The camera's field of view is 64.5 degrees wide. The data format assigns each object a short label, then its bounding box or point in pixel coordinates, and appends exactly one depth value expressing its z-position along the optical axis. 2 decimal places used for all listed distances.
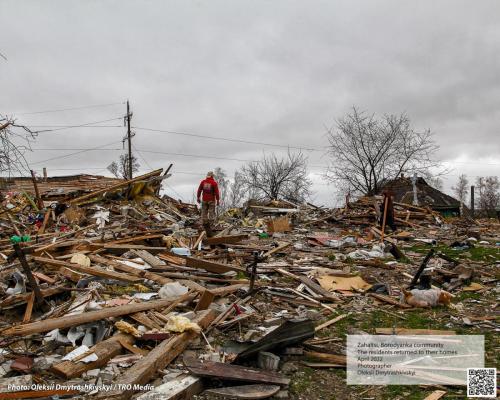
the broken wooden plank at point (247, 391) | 3.47
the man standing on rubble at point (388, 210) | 14.05
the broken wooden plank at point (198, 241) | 10.23
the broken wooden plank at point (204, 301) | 5.41
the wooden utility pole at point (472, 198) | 27.57
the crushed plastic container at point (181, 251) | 8.89
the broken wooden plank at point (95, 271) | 6.47
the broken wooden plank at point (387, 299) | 6.15
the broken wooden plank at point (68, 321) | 4.35
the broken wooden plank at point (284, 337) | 4.03
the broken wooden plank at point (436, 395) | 3.51
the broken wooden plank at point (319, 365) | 4.16
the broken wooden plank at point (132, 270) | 6.69
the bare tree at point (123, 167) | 40.28
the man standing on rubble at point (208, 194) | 12.43
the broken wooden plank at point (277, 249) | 9.73
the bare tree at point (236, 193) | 52.86
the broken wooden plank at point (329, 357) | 4.24
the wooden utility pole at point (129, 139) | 29.62
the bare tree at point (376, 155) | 29.53
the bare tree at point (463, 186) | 75.00
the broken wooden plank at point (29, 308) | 5.04
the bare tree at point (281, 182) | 41.59
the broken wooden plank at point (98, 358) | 3.68
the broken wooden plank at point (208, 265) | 7.51
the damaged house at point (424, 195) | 28.92
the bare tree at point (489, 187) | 46.92
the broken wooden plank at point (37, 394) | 3.26
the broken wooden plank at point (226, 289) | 6.17
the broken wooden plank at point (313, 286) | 6.64
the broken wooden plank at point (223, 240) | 10.30
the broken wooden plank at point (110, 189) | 15.84
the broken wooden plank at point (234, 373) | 3.66
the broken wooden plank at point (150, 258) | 7.72
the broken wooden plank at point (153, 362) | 3.40
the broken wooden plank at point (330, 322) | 5.18
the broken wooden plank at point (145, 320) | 4.70
